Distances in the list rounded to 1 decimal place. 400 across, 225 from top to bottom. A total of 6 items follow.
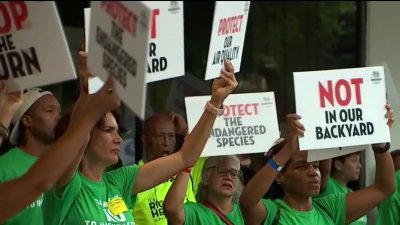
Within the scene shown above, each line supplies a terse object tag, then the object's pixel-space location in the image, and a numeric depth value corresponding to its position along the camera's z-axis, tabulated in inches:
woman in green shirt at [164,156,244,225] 304.5
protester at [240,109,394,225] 318.4
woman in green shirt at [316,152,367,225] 397.1
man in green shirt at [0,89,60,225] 297.7
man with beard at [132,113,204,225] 333.5
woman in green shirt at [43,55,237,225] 276.6
